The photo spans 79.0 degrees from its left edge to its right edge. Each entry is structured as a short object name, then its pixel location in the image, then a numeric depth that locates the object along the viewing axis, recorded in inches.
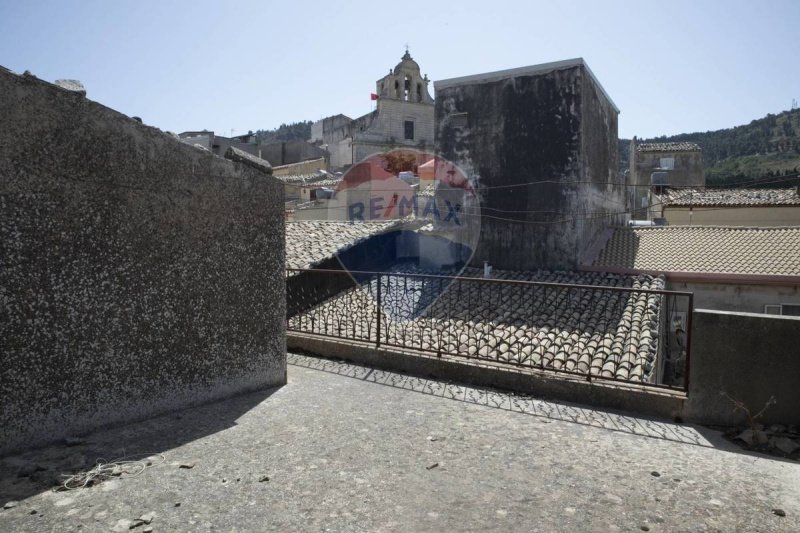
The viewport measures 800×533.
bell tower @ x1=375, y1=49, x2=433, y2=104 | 1502.2
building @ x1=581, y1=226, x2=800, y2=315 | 445.1
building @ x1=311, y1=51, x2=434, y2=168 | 1524.4
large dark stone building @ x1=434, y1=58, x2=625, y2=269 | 480.7
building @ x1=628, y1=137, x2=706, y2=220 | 1395.2
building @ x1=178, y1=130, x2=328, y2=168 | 1620.3
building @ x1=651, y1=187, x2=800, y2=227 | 753.6
